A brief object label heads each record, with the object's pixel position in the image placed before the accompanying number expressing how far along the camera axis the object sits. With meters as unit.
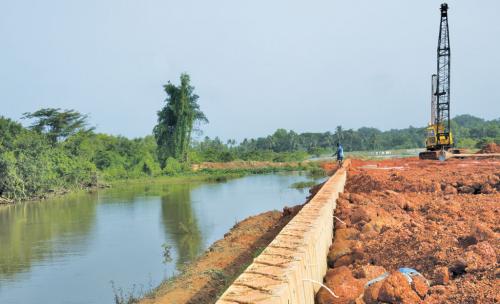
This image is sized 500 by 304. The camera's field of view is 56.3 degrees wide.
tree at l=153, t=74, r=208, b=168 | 47.56
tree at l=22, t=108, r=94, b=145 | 37.69
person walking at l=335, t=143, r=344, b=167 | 18.38
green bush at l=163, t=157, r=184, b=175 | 41.91
